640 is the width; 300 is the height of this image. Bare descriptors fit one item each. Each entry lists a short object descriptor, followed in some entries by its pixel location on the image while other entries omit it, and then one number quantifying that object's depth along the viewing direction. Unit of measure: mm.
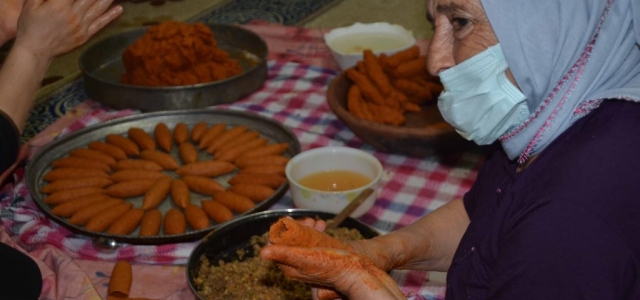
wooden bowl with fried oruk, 1989
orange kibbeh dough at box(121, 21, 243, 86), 2436
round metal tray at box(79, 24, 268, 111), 2389
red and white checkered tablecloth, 1748
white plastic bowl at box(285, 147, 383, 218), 1791
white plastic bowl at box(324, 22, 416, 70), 2672
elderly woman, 956
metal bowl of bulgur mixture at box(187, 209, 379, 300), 1518
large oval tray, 1912
